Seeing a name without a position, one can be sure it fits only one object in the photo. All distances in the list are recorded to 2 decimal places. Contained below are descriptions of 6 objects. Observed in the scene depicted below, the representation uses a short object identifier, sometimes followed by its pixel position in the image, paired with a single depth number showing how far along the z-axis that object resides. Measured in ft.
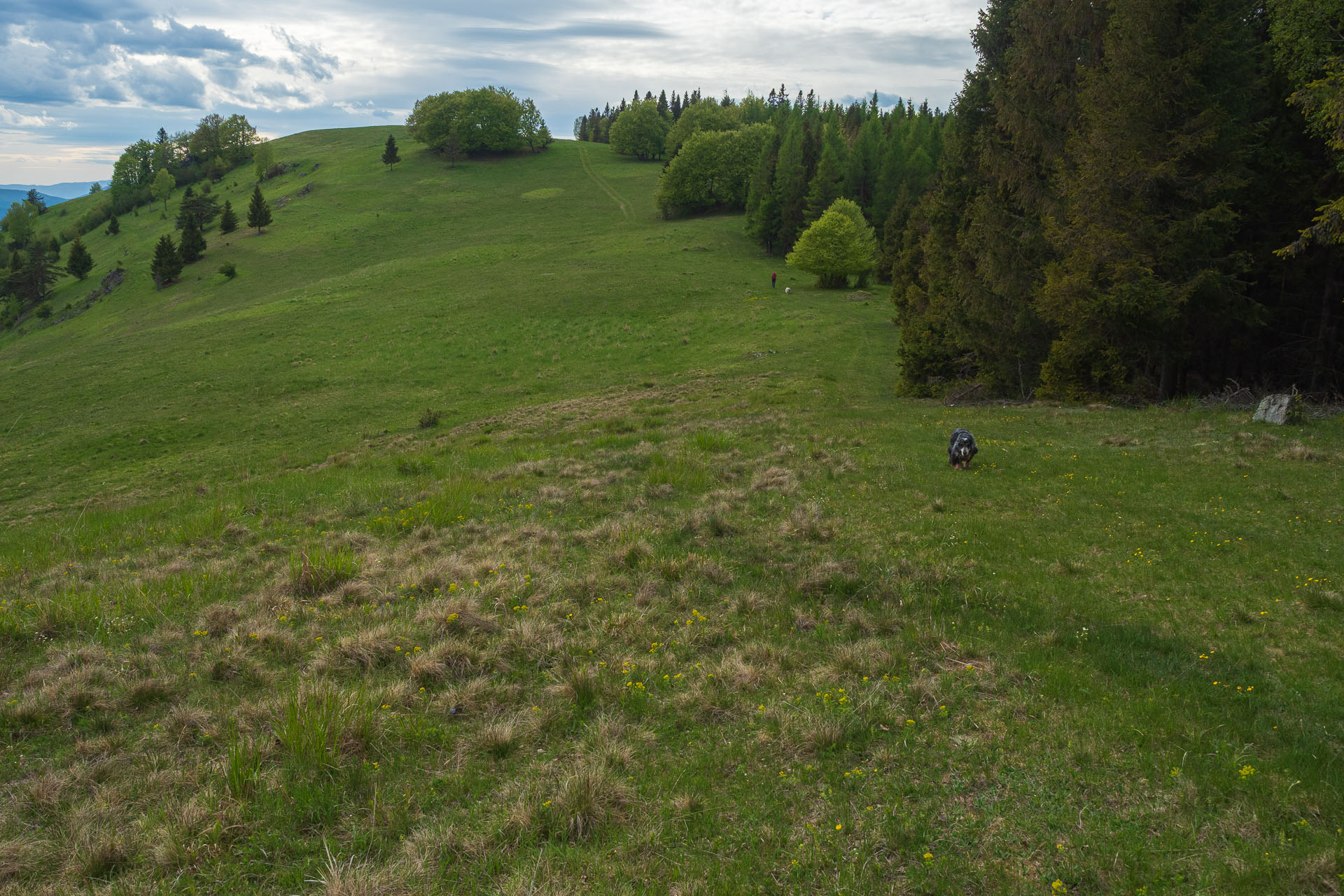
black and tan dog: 53.67
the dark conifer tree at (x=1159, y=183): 69.00
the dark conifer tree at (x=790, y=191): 254.88
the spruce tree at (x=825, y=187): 248.93
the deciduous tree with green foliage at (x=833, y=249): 209.67
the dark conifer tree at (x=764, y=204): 256.11
